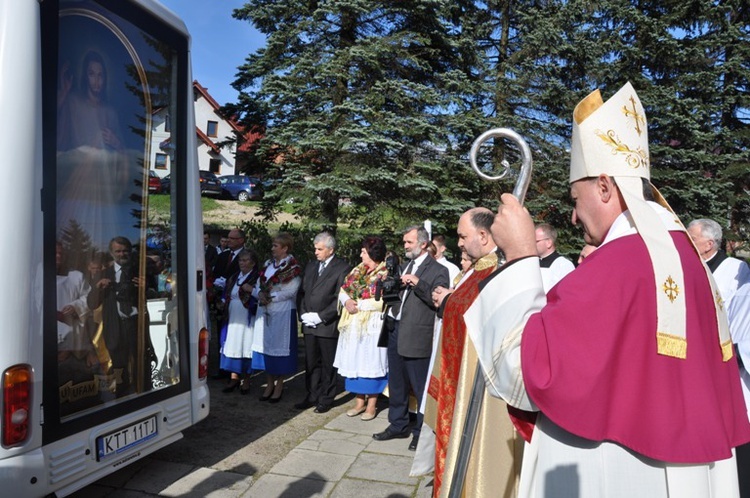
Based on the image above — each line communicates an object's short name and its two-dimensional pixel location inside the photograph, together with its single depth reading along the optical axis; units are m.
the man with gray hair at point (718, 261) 4.66
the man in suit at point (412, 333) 5.46
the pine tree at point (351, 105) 13.19
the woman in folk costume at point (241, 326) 7.17
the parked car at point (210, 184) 26.03
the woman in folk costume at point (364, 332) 6.48
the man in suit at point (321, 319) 6.69
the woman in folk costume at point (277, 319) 6.89
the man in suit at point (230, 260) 8.22
